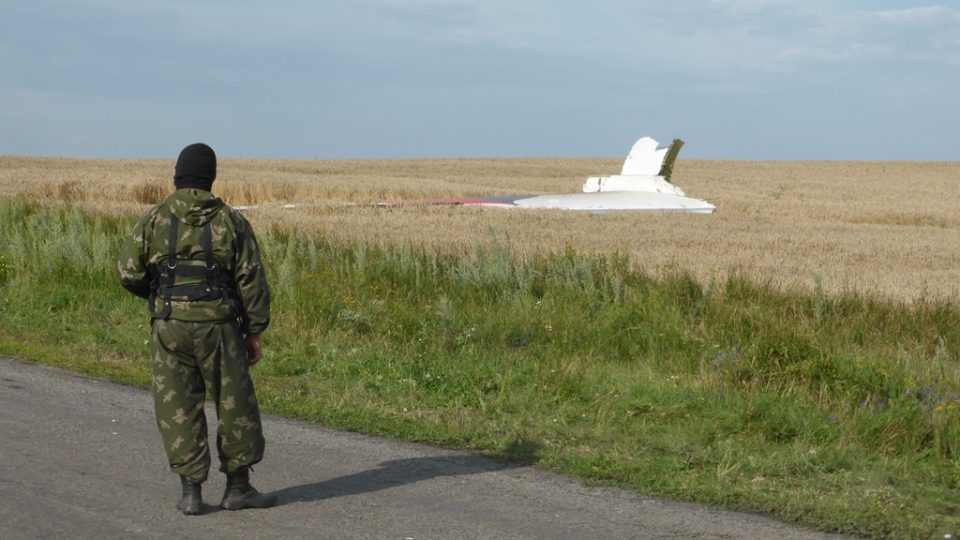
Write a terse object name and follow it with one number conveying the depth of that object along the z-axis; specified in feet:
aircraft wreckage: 103.45
